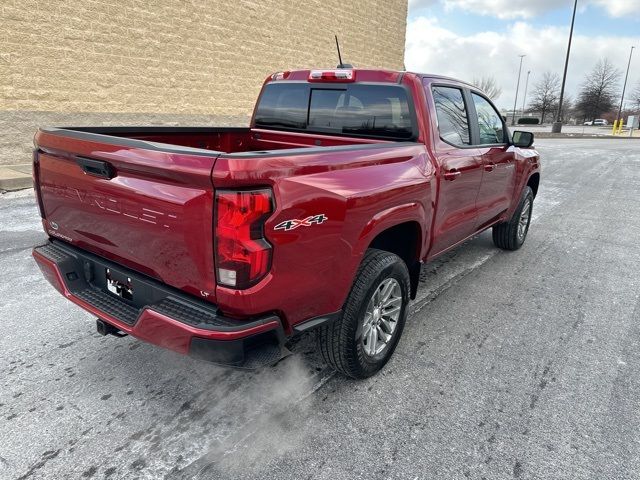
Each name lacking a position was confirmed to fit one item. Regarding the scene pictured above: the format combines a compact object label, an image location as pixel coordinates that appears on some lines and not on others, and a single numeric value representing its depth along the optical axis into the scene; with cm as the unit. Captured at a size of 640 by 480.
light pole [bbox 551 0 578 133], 3110
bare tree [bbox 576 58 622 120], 6619
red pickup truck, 200
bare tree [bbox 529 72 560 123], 7181
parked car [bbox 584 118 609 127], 7050
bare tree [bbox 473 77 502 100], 7213
